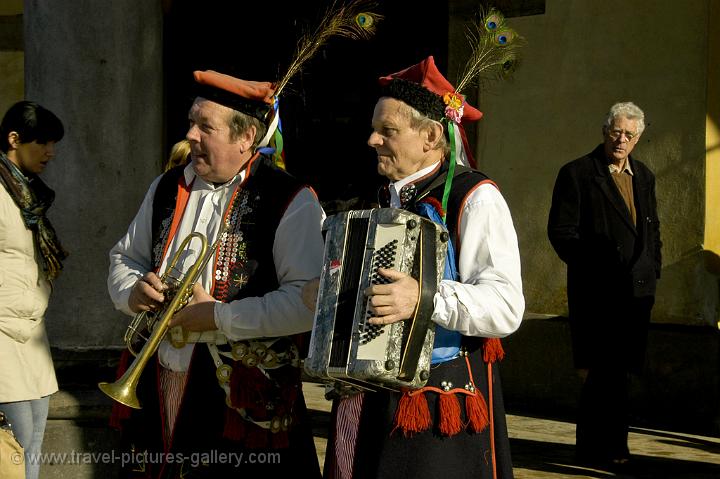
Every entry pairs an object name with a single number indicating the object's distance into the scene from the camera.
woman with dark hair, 5.09
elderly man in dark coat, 7.03
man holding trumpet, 4.11
